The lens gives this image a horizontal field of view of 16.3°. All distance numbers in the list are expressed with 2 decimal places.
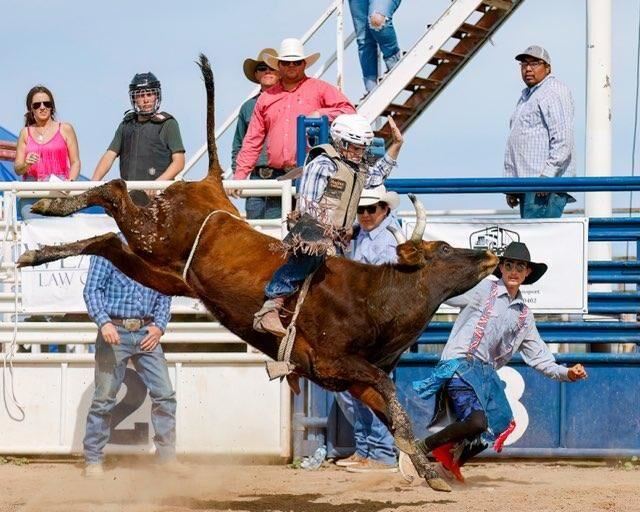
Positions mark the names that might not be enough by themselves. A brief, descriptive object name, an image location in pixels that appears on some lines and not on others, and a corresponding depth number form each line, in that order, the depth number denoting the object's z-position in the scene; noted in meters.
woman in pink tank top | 17.06
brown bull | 12.08
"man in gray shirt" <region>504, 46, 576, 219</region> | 16.27
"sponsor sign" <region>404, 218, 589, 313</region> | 15.77
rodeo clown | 13.47
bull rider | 12.00
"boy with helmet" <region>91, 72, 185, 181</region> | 16.84
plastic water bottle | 15.70
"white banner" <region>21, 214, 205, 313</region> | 16.30
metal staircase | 20.23
